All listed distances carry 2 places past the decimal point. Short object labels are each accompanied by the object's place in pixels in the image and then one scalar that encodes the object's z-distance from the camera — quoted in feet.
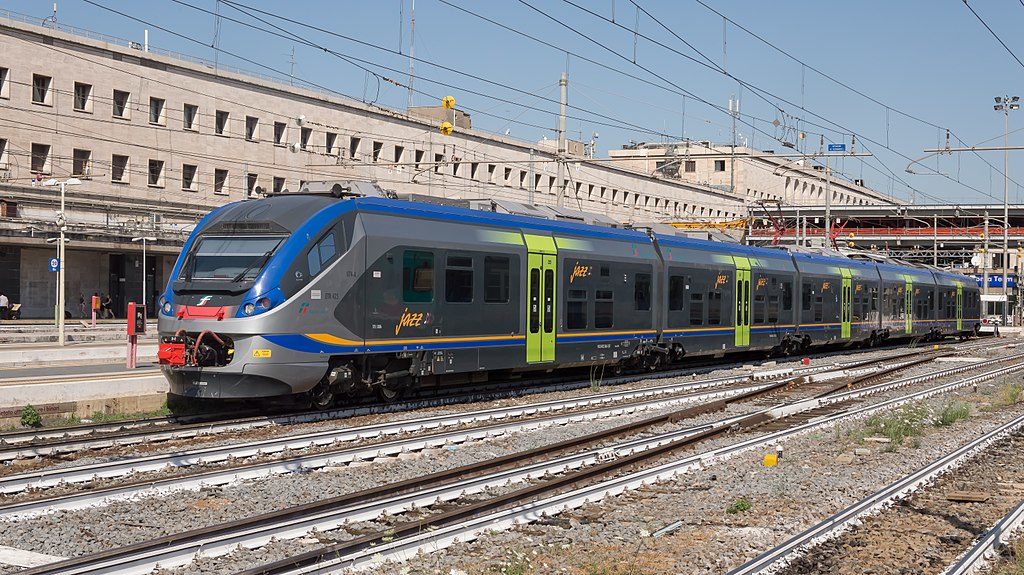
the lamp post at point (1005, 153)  191.26
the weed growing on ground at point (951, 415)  55.95
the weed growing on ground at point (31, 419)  49.67
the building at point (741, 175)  316.60
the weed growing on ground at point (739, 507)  33.23
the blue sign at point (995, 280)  239.91
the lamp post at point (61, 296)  92.02
